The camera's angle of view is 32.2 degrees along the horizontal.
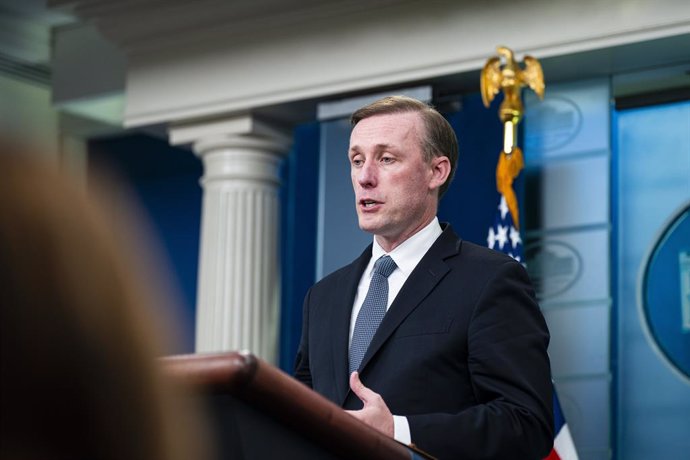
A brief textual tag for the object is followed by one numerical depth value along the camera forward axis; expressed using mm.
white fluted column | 6855
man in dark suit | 2197
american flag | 5082
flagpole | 5414
